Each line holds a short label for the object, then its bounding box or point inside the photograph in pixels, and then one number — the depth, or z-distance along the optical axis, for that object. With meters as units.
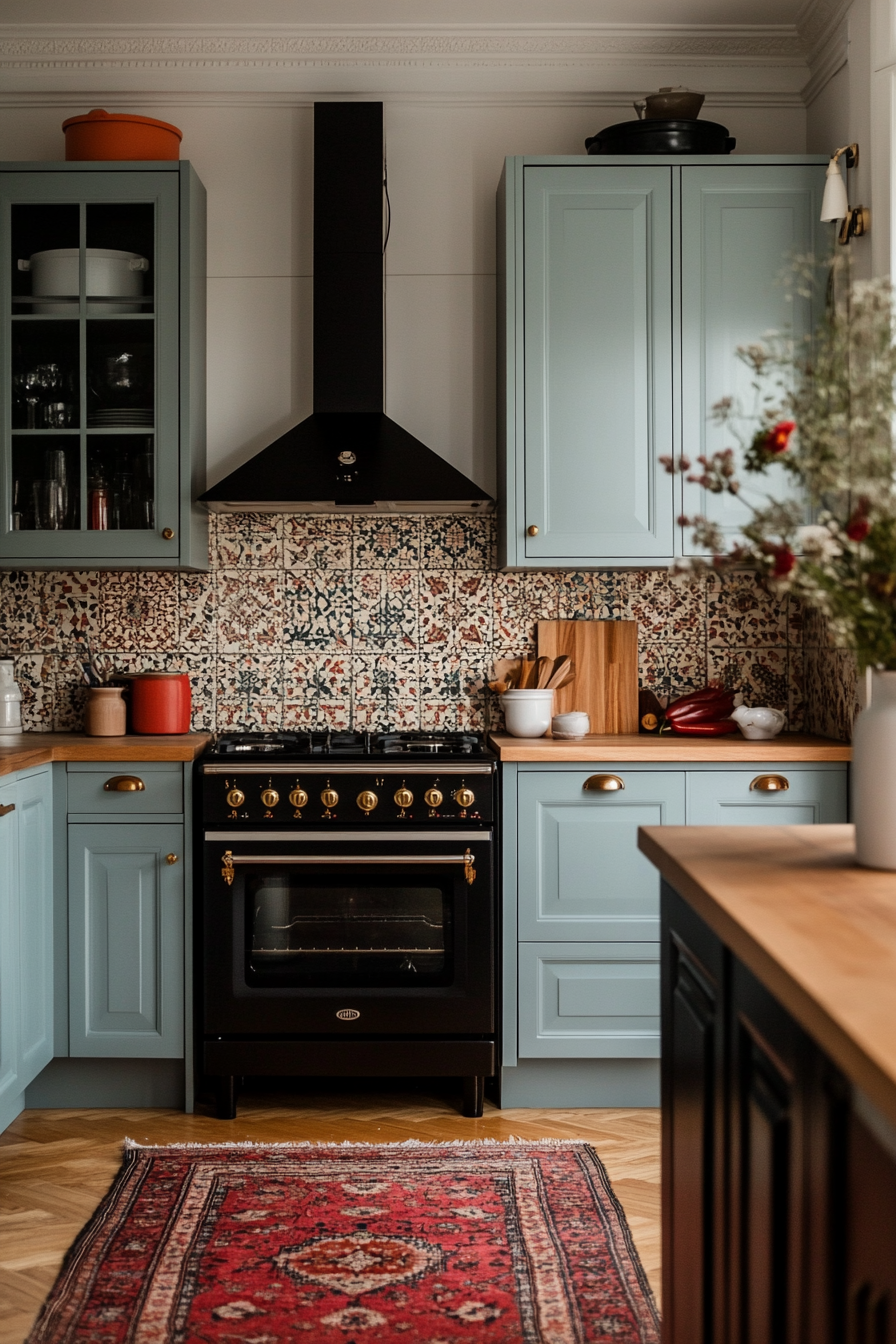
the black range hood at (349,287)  3.33
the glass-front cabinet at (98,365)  3.24
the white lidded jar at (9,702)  3.37
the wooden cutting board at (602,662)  3.58
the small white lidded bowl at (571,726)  3.25
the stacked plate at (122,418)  3.27
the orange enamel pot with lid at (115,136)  3.29
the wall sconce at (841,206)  3.03
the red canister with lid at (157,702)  3.37
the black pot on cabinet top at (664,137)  3.24
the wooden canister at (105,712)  3.33
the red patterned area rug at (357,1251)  2.08
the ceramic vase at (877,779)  1.50
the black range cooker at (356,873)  3.01
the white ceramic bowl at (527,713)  3.33
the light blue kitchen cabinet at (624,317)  3.21
